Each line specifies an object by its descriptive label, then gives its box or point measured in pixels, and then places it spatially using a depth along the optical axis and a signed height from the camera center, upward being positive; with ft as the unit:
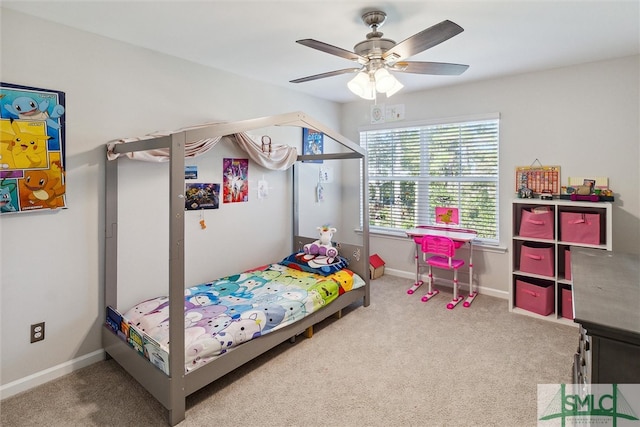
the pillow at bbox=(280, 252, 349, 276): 11.38 -1.86
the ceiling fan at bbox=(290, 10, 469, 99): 6.40 +3.03
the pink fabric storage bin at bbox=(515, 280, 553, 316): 10.77 -2.82
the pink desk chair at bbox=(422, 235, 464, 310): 11.94 -1.54
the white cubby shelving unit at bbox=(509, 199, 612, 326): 10.00 -1.04
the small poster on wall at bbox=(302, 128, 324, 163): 14.21 +2.84
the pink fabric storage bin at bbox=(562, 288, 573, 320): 10.44 -2.91
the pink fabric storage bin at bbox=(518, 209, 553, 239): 10.73 -0.49
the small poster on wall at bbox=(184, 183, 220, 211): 10.32 +0.41
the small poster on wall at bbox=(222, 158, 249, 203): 11.28 +1.00
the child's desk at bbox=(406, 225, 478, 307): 12.25 -0.98
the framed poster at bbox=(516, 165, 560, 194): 11.35 +1.05
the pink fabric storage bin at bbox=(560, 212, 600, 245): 9.92 -0.54
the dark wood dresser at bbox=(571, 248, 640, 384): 3.54 -1.19
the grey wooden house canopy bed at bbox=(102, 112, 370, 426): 6.32 -1.98
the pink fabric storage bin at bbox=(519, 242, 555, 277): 10.73 -1.61
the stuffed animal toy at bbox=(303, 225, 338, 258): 12.08 -1.33
